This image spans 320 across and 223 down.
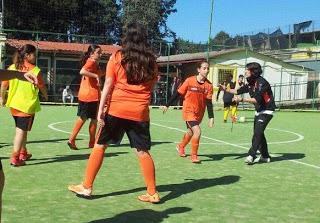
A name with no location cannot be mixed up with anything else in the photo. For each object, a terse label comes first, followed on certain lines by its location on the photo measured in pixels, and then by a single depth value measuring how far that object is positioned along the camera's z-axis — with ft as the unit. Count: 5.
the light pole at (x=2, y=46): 90.76
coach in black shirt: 30.91
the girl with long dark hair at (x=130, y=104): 19.60
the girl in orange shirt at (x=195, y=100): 30.32
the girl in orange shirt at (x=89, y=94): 32.12
